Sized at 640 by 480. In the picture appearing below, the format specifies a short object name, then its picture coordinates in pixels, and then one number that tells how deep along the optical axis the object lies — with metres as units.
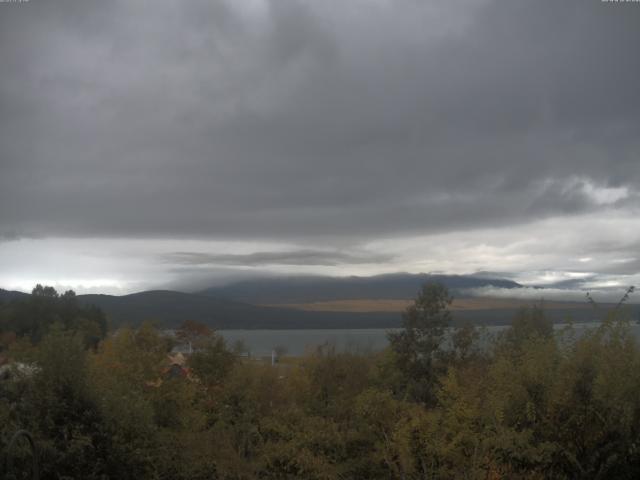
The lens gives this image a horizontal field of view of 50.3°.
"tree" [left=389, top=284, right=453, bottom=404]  41.03
